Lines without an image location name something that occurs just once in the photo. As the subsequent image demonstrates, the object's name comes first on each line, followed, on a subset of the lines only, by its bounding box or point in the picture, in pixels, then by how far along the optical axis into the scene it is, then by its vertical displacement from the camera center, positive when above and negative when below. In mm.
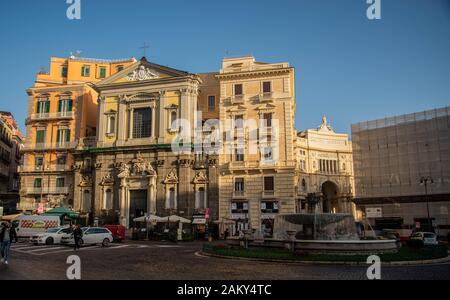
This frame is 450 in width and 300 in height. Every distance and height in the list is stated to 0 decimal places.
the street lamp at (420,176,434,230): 40612 +1346
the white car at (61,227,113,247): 28047 -2020
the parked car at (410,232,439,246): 29500 -2330
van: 34812 -1378
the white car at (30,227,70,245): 28234 -1960
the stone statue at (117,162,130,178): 44875 +3926
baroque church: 43844 +5333
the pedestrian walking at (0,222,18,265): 16400 -1295
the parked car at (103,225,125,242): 33938 -1994
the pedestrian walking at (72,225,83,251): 23525 -1591
